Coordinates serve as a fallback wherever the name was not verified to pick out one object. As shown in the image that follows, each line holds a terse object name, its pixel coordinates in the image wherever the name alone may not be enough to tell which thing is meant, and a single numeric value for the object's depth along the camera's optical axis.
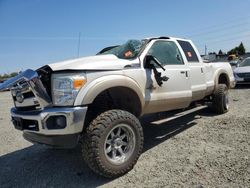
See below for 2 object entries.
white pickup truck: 2.43
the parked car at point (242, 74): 9.00
